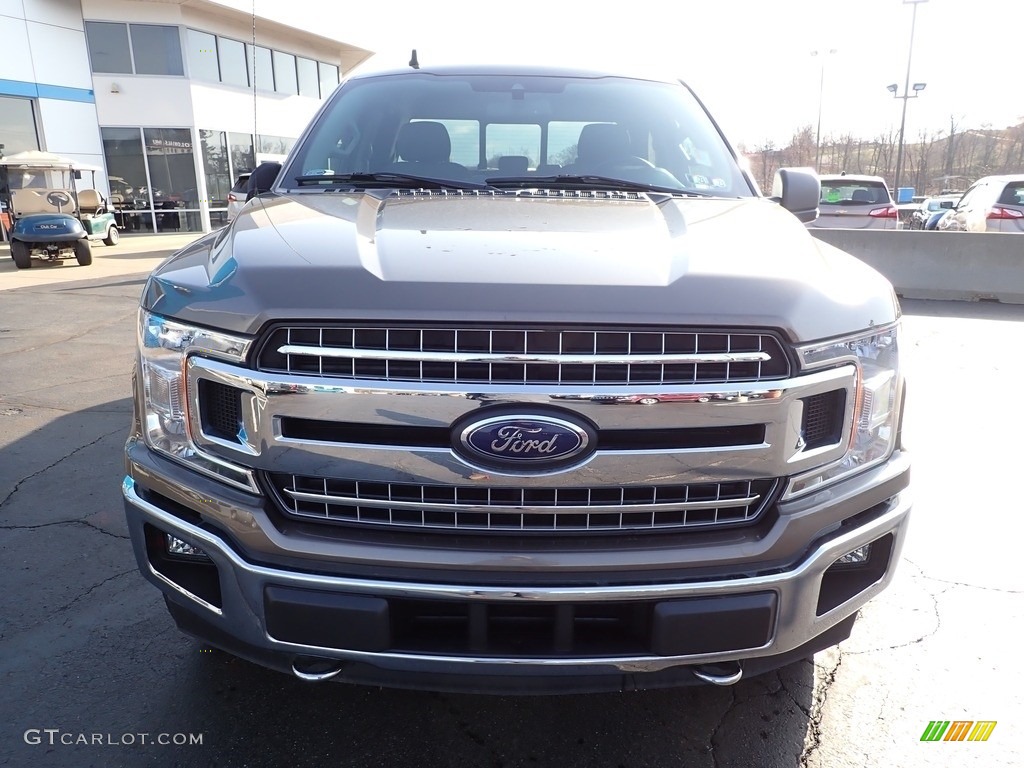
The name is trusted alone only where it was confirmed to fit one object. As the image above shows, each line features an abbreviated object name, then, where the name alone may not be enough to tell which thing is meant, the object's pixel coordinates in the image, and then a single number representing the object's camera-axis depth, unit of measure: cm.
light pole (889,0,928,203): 3225
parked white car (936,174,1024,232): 1116
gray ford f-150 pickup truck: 156
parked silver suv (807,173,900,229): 1226
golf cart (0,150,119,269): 1399
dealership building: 2091
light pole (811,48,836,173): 4272
